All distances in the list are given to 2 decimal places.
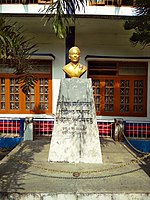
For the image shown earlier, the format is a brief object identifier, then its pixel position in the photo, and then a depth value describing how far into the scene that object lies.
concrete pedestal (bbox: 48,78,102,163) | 3.76
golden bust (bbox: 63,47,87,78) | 3.96
